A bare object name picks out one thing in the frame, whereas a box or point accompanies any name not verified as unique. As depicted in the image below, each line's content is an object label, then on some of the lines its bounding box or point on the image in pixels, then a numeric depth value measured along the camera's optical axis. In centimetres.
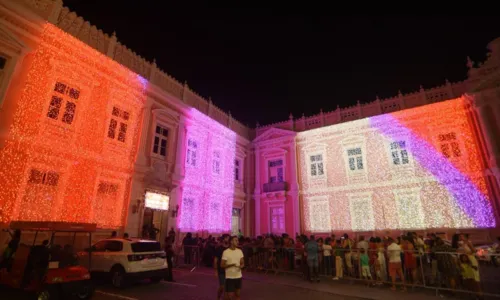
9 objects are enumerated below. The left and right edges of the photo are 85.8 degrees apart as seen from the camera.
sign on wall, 1401
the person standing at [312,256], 977
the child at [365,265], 917
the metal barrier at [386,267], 775
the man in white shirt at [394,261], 855
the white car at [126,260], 806
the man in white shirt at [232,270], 578
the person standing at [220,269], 658
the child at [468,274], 726
